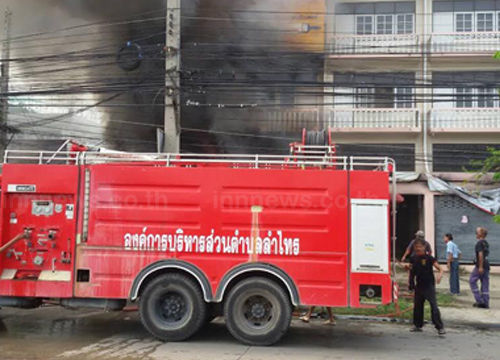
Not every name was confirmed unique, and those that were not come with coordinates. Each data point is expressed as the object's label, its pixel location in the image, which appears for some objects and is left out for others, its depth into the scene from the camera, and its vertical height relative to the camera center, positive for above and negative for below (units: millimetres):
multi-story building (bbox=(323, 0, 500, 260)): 16156 +5148
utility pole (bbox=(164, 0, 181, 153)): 11617 +3572
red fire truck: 5789 -227
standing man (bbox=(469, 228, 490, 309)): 8781 -885
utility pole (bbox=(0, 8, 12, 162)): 17062 +5233
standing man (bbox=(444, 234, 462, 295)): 10258 -839
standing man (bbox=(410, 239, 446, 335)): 6758 -858
